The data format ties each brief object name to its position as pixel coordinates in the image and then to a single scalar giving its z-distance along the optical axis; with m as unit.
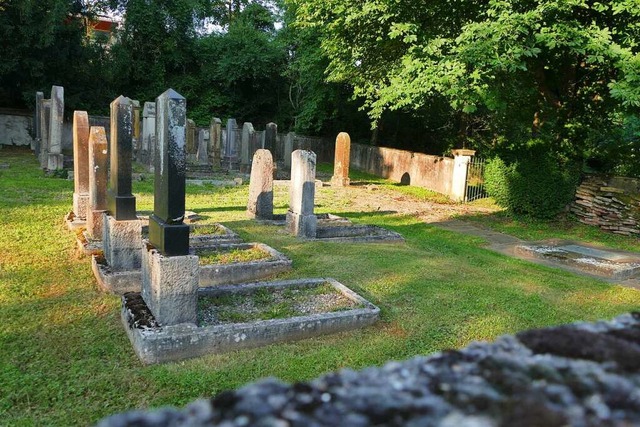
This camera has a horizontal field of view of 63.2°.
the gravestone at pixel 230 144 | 22.56
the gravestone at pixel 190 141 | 21.36
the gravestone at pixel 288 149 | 21.70
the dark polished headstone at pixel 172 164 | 5.49
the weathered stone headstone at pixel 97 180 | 8.48
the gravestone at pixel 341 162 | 18.69
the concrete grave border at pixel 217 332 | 4.79
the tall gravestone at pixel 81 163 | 9.62
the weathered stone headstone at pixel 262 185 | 11.18
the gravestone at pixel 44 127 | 17.87
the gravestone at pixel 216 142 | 20.83
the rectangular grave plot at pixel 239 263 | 7.17
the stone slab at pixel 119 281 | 6.51
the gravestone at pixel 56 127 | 16.53
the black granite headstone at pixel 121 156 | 7.37
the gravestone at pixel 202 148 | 21.72
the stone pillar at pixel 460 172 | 15.98
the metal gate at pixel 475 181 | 16.23
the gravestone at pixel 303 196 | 9.96
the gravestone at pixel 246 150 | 19.86
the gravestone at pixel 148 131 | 19.12
